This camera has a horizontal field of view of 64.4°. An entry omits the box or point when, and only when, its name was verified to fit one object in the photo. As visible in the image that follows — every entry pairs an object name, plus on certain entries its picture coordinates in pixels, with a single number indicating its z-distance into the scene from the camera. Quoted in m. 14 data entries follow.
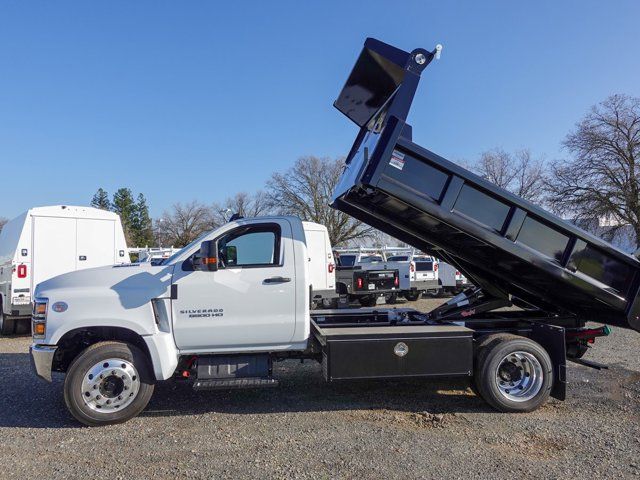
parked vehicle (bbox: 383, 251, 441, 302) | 18.16
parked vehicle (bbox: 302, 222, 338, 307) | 13.05
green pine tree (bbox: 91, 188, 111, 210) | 71.75
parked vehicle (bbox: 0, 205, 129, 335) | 11.00
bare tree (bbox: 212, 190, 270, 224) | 57.15
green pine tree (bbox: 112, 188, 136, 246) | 68.44
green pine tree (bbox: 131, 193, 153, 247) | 69.12
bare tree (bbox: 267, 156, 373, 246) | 53.69
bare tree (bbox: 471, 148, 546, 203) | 46.36
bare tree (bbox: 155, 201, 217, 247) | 70.50
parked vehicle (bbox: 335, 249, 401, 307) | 15.52
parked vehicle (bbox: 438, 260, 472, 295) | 20.30
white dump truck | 5.10
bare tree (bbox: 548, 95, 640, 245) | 31.88
